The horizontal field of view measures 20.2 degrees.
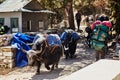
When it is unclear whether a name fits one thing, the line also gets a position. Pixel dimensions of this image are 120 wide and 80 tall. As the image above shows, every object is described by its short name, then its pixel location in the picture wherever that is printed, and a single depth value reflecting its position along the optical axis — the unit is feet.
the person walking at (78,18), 85.66
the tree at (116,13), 56.34
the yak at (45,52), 36.04
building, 91.61
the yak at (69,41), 44.96
